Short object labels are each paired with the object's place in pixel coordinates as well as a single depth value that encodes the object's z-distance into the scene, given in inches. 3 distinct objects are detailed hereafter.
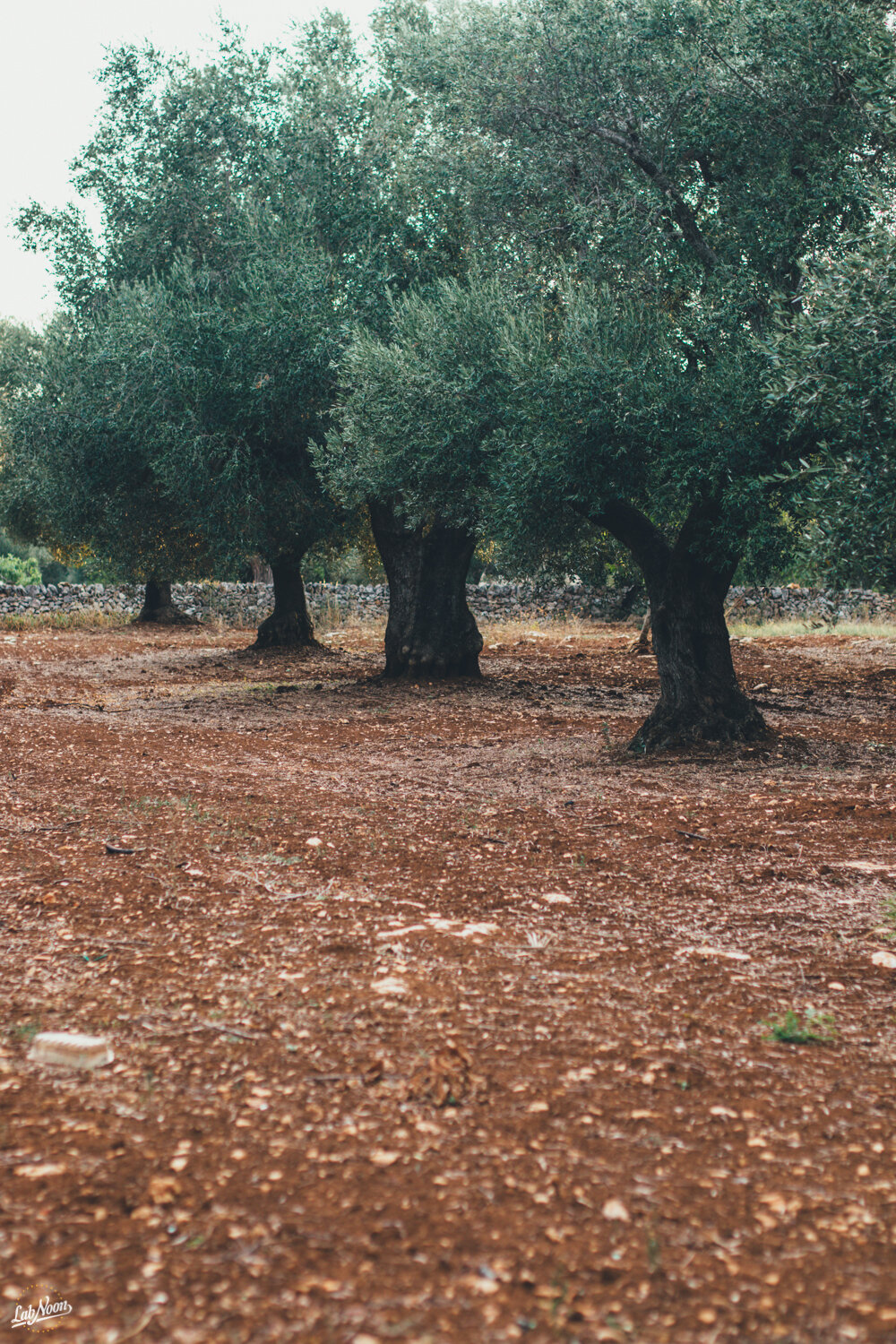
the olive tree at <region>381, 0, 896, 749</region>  382.0
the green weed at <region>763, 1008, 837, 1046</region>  151.4
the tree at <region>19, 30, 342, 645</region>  572.4
